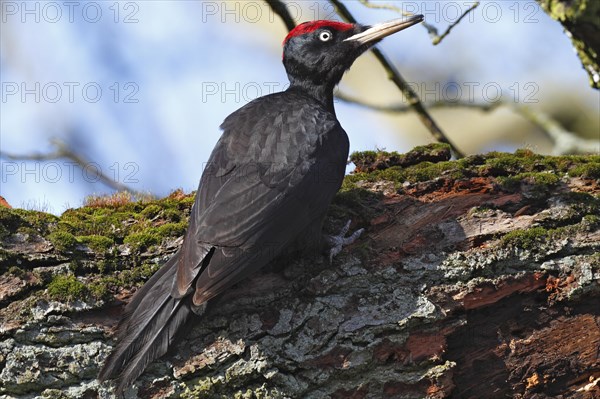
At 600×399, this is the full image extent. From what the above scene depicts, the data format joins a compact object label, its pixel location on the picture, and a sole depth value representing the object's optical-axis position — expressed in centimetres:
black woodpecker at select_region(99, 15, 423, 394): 682
